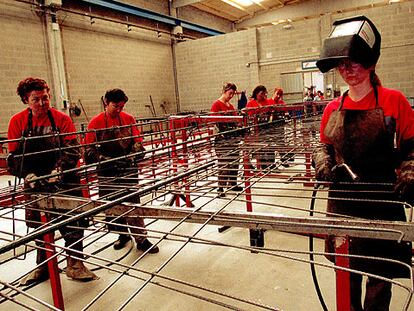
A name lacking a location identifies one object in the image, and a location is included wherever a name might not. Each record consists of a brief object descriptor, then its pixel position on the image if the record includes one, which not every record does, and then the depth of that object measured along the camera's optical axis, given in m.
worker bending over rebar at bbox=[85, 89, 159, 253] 2.82
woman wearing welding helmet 1.43
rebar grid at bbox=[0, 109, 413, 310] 1.06
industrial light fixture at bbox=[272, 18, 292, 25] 14.08
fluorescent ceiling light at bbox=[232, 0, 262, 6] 12.36
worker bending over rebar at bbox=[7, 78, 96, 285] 2.45
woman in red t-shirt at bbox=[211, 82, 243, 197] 3.35
